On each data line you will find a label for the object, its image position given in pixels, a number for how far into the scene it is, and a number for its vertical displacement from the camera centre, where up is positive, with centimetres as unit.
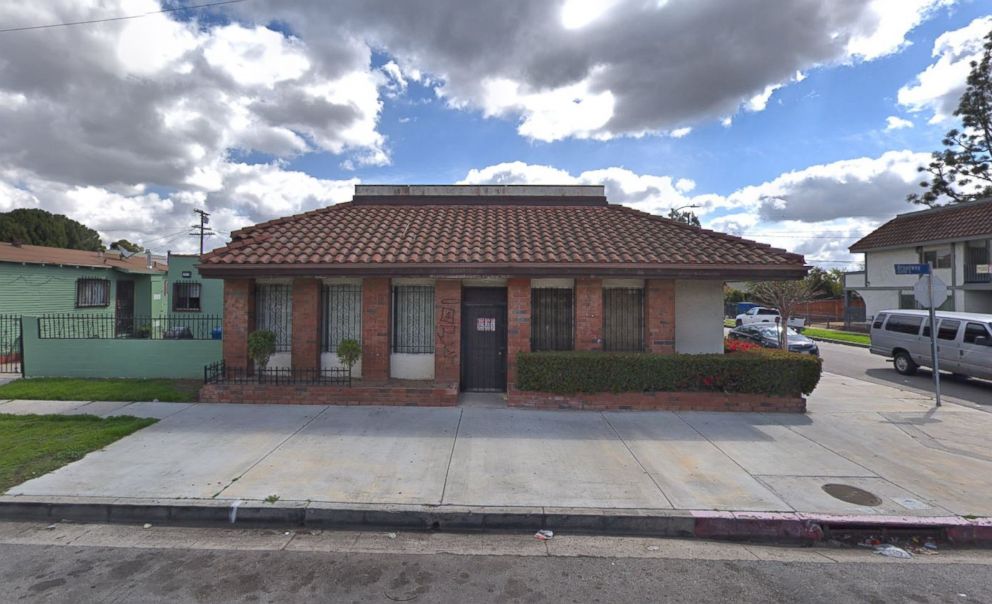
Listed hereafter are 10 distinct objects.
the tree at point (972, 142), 2736 +1058
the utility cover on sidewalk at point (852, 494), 470 -202
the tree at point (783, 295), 1341 +40
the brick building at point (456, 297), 836 +21
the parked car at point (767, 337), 1502 -107
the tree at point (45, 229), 4035 +767
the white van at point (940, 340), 1105 -87
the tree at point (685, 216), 4331 +895
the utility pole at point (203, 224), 3569 +647
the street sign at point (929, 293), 898 +32
